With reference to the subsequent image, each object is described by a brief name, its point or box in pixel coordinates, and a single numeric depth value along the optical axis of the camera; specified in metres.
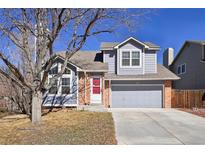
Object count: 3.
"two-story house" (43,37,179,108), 12.04
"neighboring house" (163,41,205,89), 13.97
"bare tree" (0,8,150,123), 7.14
